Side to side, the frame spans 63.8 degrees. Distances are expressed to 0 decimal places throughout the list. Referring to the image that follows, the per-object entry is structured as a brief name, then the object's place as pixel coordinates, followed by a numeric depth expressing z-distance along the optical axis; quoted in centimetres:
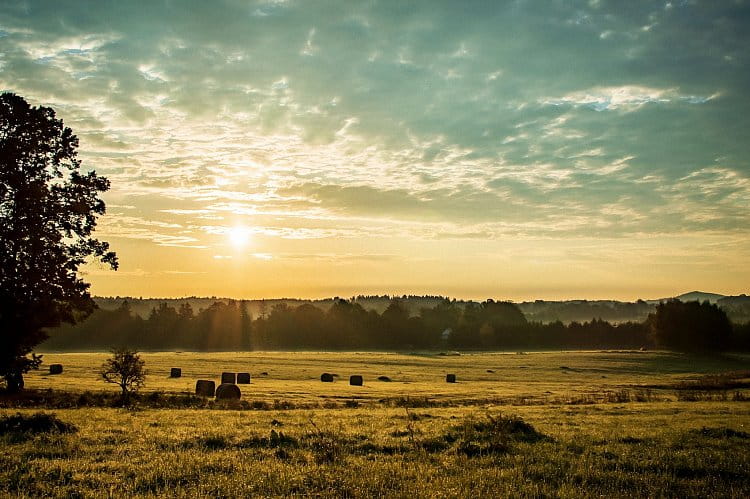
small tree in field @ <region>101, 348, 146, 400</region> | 3644
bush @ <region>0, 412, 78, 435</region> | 1542
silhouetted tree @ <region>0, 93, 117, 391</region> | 3516
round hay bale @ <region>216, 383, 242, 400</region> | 3953
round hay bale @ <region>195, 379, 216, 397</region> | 4540
